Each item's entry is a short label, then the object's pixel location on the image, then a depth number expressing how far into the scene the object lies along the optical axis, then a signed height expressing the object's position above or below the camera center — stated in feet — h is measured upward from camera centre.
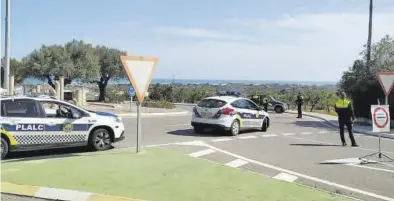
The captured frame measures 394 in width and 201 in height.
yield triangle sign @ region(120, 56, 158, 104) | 37.40 +2.26
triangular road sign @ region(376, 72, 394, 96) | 48.08 +2.32
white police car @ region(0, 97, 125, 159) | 38.29 -2.16
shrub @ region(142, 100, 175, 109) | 142.00 -1.24
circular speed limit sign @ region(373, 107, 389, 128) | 44.01 -1.38
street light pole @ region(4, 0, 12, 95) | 71.00 +8.43
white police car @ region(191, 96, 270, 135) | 59.72 -1.62
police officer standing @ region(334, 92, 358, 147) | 51.01 -1.02
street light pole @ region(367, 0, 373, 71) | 92.98 +13.54
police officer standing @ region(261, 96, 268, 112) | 114.73 -0.34
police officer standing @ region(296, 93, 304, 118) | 108.17 -0.04
